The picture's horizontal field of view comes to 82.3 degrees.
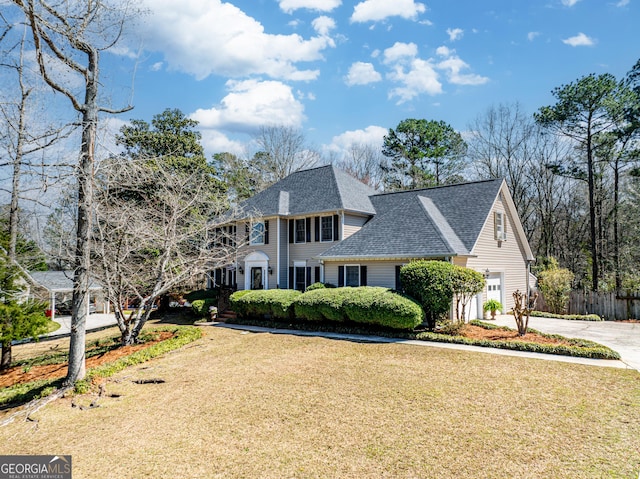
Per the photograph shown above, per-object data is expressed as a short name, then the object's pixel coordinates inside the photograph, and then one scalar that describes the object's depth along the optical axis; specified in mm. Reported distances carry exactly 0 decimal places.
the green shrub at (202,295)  21391
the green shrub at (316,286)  17031
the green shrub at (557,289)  19469
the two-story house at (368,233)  15906
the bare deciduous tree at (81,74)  7801
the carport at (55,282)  25528
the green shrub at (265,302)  15638
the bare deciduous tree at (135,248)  10625
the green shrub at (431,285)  12453
